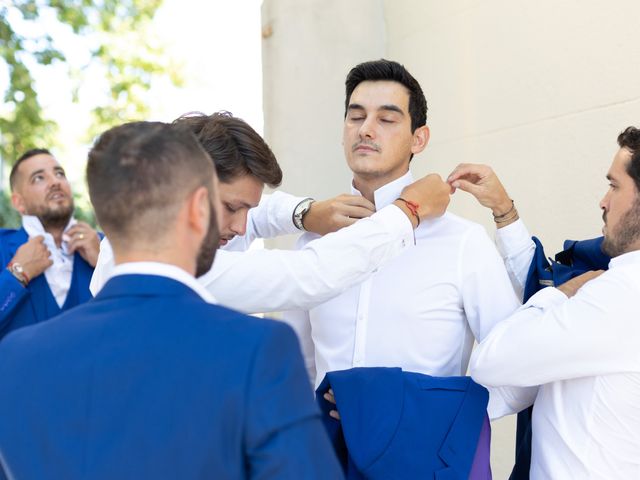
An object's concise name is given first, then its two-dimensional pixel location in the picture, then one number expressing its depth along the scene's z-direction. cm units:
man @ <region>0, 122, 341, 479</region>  129
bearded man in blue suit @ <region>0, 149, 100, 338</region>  434
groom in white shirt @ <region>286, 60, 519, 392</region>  246
